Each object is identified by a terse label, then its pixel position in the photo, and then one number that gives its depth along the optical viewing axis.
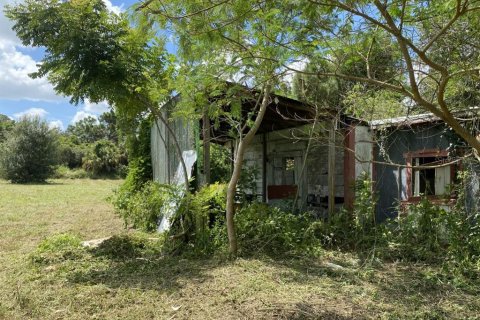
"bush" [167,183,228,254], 6.03
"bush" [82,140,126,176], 33.62
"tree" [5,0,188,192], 5.34
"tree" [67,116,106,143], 58.43
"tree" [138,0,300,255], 3.40
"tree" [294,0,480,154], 2.64
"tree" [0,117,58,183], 27.55
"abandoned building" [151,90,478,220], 6.97
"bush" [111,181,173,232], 6.50
